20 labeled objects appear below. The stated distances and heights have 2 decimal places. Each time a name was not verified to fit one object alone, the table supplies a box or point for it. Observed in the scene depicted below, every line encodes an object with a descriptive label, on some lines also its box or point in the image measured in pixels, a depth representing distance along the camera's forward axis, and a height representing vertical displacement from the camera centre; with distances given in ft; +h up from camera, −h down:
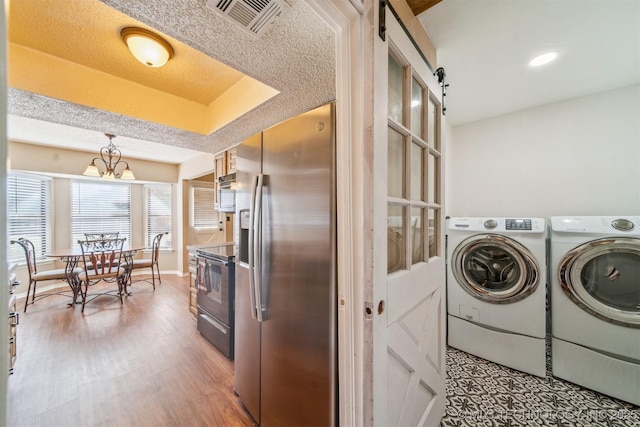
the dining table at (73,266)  10.67 -2.49
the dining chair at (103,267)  10.89 -2.64
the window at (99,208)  14.65 +0.41
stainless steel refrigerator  3.43 -1.01
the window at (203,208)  16.90 +0.46
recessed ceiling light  5.16 +3.54
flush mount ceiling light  5.00 +3.78
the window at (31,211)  12.22 +0.20
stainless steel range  6.96 -2.67
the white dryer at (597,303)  5.22 -2.16
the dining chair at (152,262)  13.42 -2.84
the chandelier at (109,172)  10.65 +2.04
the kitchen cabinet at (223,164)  10.54 +2.35
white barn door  2.87 -0.44
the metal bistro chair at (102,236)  14.16 -1.37
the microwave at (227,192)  10.20 +1.01
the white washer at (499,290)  6.23 -2.23
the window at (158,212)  16.96 +0.17
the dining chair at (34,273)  10.58 -2.83
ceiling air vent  3.43 +3.11
